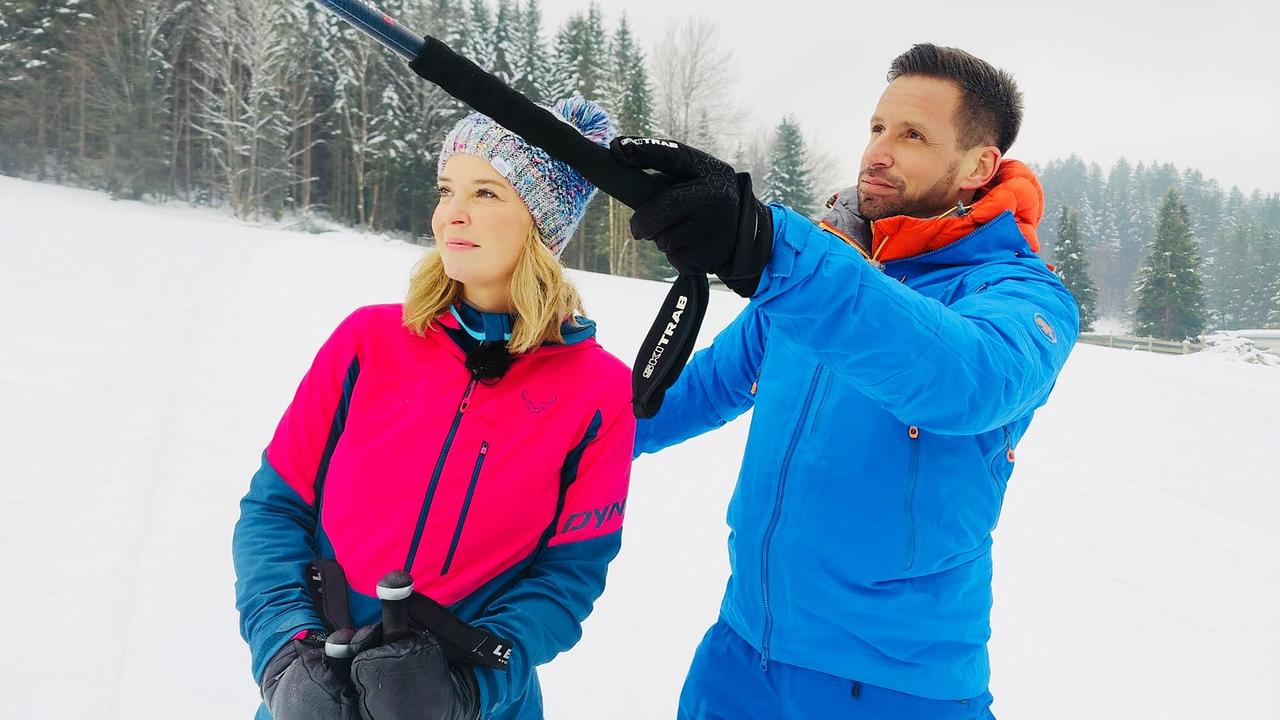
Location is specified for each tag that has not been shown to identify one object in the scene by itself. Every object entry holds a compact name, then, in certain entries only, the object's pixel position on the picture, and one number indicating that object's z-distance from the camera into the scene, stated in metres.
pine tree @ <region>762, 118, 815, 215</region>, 29.38
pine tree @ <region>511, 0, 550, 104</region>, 29.03
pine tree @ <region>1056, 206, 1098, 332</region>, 34.97
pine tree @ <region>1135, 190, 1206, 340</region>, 34.97
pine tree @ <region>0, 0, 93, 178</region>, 26.86
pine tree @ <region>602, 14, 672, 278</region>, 24.69
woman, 1.48
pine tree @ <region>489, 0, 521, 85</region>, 29.25
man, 1.45
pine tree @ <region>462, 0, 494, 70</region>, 27.45
